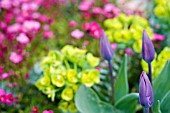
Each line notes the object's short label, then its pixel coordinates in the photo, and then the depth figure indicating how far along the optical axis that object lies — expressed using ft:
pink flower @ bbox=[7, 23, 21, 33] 7.54
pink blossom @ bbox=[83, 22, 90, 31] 7.77
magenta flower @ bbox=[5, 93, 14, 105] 5.90
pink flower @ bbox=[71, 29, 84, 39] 7.88
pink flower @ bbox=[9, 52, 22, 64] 6.72
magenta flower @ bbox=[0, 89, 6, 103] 5.84
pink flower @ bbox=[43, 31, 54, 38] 7.75
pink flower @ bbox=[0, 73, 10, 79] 6.42
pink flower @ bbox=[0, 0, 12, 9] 8.41
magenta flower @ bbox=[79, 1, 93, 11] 8.86
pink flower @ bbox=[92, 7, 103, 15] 8.75
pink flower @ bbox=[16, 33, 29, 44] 7.08
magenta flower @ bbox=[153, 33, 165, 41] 7.40
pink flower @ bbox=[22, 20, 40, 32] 7.53
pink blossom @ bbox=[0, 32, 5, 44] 7.65
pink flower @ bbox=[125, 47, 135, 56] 7.39
